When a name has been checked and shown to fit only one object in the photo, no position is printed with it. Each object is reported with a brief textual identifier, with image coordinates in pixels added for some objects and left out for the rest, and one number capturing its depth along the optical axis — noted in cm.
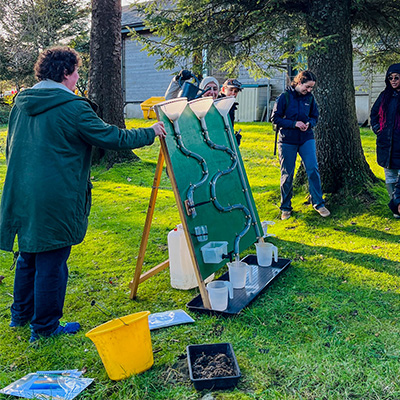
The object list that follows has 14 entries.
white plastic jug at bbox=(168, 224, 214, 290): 460
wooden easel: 386
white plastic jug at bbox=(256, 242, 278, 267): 498
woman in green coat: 341
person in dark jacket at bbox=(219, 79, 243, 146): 617
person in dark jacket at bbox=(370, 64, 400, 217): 578
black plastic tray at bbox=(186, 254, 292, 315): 403
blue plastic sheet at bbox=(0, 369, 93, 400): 291
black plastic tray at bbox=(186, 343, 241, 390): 291
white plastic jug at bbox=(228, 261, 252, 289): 439
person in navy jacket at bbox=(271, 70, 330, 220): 616
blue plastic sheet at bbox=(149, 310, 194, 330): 380
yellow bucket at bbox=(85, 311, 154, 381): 298
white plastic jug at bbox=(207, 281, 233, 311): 394
